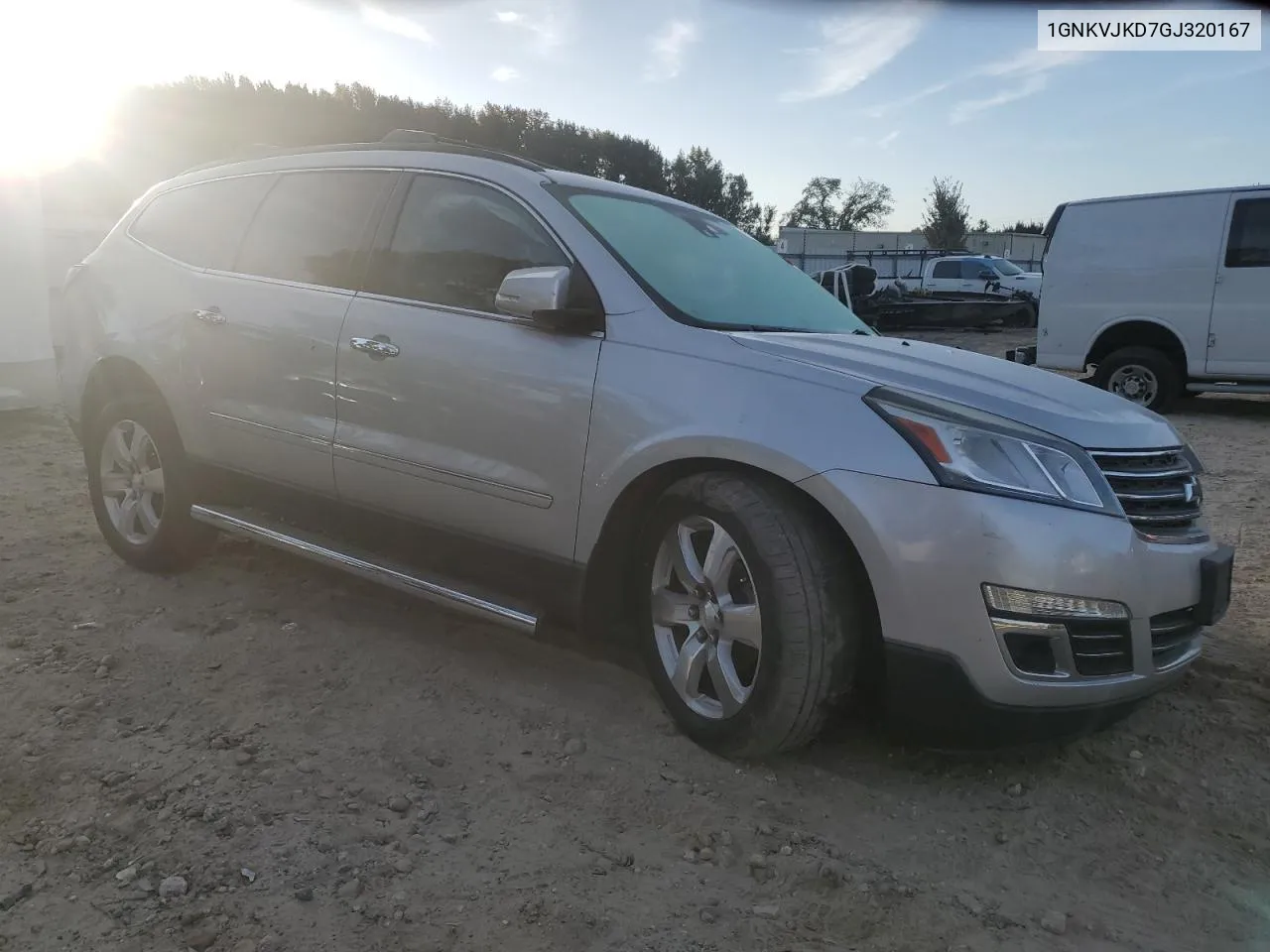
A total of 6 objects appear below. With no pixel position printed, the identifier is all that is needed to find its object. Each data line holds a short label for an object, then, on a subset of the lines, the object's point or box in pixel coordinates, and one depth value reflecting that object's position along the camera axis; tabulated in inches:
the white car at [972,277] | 904.9
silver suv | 95.6
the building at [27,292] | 337.1
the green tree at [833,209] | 3565.5
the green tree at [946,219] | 1822.1
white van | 356.2
